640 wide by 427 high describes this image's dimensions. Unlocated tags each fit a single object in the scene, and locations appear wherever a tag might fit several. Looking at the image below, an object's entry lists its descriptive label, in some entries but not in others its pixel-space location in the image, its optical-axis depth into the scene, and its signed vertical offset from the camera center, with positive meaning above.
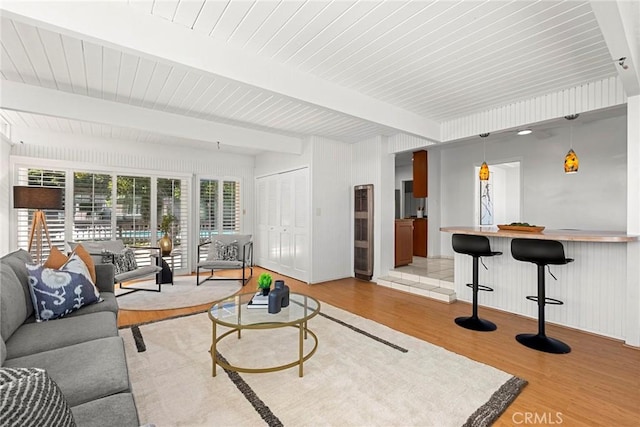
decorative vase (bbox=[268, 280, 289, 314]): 2.52 -0.69
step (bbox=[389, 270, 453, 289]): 4.44 -0.98
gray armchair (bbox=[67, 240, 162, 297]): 4.12 -0.60
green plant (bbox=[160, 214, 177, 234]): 5.71 -0.10
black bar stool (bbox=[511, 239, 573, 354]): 2.76 -0.42
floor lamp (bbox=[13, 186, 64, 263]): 3.84 +0.23
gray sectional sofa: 1.26 -0.76
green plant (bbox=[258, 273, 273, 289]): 2.76 -0.60
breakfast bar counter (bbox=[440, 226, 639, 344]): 2.93 -0.71
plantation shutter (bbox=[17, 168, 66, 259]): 4.66 +0.06
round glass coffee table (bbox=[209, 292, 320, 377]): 2.22 -0.81
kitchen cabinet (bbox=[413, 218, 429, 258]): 6.85 -0.42
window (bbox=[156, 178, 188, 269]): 5.79 +0.22
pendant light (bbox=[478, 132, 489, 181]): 4.37 +0.67
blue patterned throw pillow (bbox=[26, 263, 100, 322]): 2.16 -0.56
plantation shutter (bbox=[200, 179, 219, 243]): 6.25 +0.19
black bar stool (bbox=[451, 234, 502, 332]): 3.24 -0.44
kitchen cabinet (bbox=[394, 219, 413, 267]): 5.68 -0.47
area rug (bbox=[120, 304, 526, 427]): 1.80 -1.19
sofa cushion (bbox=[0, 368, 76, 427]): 0.70 -0.47
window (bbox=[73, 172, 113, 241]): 5.07 +0.21
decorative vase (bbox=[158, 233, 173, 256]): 5.48 -0.50
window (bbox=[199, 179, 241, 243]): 6.27 +0.22
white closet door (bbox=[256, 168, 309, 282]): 5.38 -0.10
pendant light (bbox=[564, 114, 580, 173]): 3.25 +0.62
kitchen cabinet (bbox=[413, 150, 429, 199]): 5.81 +0.88
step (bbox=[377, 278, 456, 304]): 4.16 -1.05
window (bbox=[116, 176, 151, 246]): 5.41 +0.15
